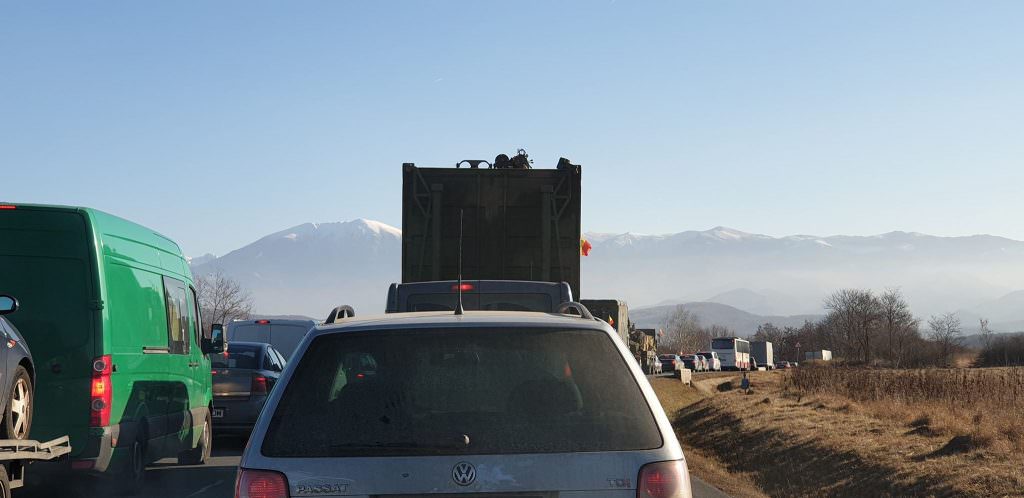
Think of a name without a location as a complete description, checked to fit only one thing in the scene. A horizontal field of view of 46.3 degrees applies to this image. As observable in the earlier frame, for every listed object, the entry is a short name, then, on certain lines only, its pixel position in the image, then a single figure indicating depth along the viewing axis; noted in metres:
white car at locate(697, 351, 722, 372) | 107.25
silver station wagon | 4.29
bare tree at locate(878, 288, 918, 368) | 153.00
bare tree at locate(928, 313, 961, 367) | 124.35
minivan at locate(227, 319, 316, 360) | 24.59
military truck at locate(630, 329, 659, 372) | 47.82
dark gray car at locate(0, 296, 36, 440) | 8.47
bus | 108.50
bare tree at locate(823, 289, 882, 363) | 155.12
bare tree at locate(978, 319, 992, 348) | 97.85
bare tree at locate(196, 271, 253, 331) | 113.56
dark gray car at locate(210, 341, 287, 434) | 16.95
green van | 9.85
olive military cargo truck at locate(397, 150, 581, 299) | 16.50
